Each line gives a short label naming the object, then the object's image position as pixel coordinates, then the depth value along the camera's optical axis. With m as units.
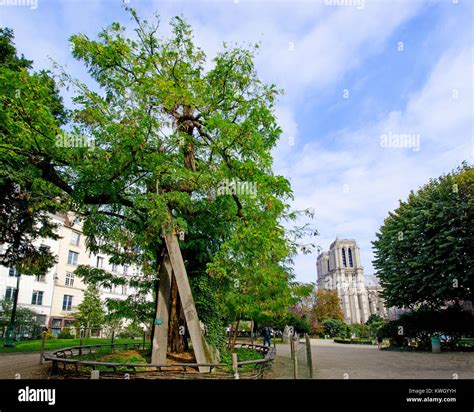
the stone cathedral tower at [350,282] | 120.88
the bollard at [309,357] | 11.84
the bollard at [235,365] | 8.11
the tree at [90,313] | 37.22
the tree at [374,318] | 76.36
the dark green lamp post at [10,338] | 21.16
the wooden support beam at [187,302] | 11.15
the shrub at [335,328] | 53.69
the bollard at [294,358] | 10.29
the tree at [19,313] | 32.88
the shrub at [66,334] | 34.50
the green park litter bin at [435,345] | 22.11
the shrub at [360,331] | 56.12
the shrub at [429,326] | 22.77
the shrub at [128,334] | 39.28
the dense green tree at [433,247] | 21.67
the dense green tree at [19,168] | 8.84
